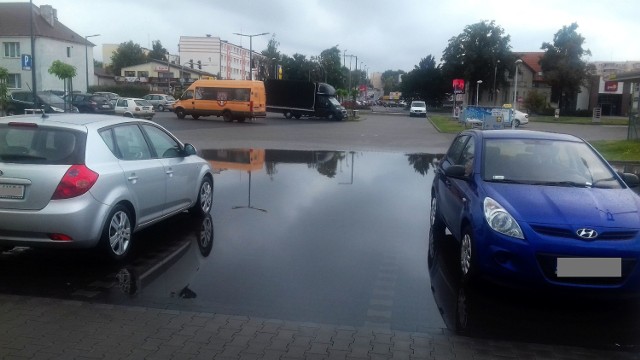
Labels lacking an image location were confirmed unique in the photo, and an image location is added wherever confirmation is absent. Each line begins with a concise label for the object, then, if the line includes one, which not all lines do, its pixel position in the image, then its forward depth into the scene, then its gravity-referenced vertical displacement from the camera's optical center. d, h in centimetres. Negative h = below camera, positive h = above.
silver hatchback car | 595 -92
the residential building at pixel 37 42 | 5859 +442
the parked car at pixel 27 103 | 3512 -82
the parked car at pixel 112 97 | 4377 -46
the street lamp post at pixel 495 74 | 8844 +420
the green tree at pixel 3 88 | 2600 -3
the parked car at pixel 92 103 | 4216 -90
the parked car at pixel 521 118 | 4644 -102
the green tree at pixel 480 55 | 8988 +699
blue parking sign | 3222 +141
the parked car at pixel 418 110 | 6625 -95
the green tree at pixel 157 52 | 12744 +845
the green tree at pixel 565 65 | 7700 +511
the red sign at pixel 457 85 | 6339 +181
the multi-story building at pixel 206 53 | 11988 +789
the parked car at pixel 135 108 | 4034 -105
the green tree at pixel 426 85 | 10412 +278
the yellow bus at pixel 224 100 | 4116 -36
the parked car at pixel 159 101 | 5944 -84
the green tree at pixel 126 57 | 11919 +648
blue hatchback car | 524 -98
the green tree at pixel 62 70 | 4344 +133
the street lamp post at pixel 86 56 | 6328 +353
